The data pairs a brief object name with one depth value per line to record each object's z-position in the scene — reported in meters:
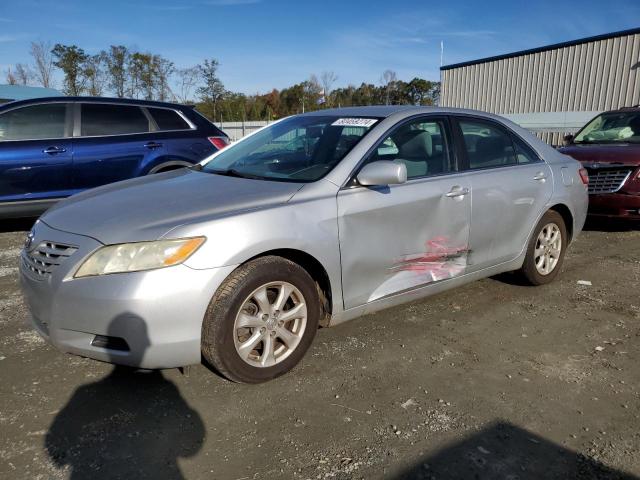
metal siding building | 18.03
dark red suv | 6.66
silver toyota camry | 2.54
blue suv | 6.00
